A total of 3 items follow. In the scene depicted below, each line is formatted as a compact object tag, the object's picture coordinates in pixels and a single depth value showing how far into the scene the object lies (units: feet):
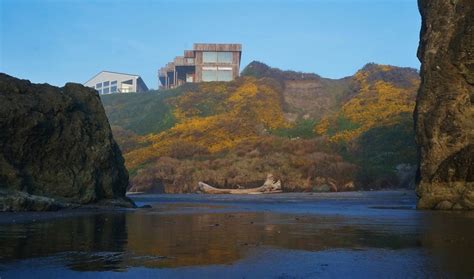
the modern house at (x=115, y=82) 427.33
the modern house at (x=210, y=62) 329.31
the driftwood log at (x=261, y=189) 167.02
